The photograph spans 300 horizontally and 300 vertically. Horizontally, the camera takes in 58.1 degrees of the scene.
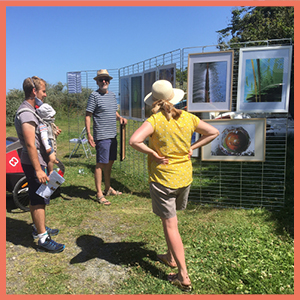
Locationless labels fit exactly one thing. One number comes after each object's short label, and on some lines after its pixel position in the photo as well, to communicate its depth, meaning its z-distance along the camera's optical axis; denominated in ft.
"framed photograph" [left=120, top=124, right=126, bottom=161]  17.73
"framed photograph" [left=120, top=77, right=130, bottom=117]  21.08
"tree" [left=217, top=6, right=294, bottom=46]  26.03
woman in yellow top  7.91
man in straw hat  15.67
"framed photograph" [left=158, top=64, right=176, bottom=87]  15.36
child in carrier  10.40
